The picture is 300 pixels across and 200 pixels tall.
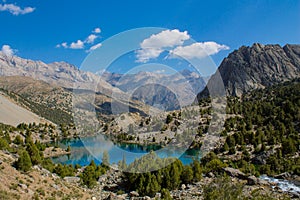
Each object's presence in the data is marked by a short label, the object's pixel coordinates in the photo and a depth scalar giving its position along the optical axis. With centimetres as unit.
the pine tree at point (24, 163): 2462
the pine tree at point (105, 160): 5138
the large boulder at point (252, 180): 3672
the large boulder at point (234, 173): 3960
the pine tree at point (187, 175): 3738
